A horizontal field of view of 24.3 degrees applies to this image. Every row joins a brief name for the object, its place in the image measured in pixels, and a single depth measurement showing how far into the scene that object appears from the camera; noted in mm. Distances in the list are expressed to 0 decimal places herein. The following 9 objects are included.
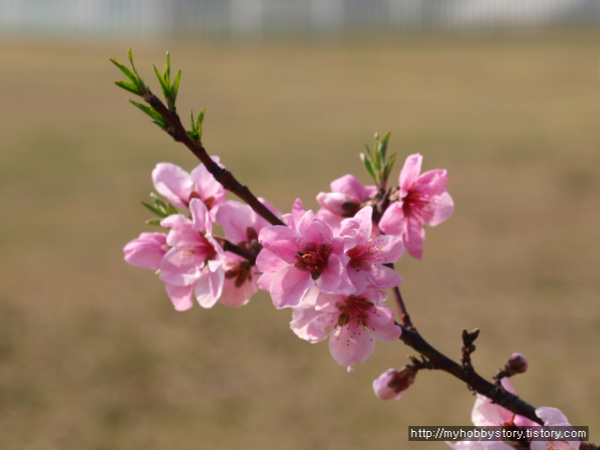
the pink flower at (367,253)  437
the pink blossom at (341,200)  494
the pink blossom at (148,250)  482
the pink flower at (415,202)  489
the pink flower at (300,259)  432
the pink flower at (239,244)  482
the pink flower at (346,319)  444
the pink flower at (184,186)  494
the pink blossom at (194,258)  462
